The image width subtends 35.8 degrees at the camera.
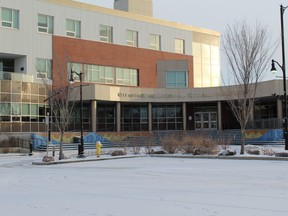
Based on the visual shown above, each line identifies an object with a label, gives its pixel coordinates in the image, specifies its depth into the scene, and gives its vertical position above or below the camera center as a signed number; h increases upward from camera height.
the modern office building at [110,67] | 43.28 +6.90
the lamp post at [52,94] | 33.45 +2.66
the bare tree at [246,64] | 26.58 +3.90
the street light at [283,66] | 25.36 +3.54
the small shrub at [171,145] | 28.92 -1.08
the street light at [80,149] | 28.89 -1.30
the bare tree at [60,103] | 28.52 +2.00
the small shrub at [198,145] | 26.73 -1.06
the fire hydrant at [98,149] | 28.48 -1.28
